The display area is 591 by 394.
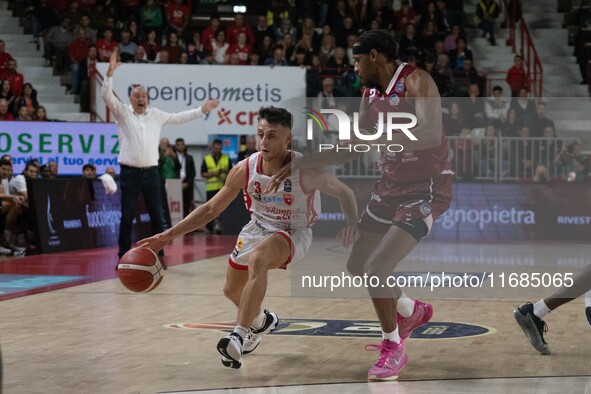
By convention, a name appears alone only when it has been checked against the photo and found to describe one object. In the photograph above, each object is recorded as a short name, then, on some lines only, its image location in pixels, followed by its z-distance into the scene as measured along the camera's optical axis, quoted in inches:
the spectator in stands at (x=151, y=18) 944.3
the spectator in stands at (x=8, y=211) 584.1
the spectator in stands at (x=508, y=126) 617.0
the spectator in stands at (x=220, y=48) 882.8
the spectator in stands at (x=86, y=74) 856.9
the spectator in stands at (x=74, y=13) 956.6
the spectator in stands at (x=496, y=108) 644.7
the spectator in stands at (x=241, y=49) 877.8
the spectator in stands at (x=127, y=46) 881.0
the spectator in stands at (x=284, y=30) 916.6
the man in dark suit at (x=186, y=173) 804.6
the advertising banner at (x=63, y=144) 713.0
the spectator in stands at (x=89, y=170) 687.1
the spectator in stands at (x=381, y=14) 941.2
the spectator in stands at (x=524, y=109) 668.1
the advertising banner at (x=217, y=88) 818.8
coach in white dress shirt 485.4
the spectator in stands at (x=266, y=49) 889.5
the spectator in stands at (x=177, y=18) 945.5
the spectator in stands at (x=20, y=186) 595.2
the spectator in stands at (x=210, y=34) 897.5
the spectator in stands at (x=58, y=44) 928.3
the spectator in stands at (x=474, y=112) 620.7
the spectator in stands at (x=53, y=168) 666.4
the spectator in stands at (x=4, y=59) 850.8
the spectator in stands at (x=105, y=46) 873.5
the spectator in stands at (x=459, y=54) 897.1
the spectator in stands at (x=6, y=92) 789.9
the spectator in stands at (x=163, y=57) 852.6
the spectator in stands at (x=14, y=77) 830.5
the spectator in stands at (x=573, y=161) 577.2
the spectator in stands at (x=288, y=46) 880.4
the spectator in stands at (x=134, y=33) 908.6
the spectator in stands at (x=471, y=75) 853.2
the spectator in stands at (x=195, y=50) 866.8
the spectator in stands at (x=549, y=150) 616.7
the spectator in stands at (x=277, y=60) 855.1
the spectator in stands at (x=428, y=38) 897.5
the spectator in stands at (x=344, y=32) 921.5
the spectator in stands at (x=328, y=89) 775.8
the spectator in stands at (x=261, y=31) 919.4
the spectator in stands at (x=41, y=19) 970.7
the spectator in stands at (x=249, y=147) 781.9
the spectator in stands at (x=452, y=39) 919.7
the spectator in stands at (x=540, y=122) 655.8
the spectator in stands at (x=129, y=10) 967.0
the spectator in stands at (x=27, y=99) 797.2
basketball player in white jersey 255.1
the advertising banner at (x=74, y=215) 585.6
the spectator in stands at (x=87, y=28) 911.0
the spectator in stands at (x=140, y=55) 860.4
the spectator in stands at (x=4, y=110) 754.8
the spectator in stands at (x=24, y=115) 745.3
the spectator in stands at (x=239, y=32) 900.0
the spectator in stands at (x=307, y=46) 871.9
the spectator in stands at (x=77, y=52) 889.5
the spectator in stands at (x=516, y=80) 872.3
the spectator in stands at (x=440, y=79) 791.7
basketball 256.2
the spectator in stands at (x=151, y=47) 886.4
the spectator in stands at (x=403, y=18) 934.4
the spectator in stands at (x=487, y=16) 977.5
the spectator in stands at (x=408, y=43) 887.7
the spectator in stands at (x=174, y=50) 880.9
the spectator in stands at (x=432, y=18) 941.8
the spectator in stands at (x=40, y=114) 737.0
